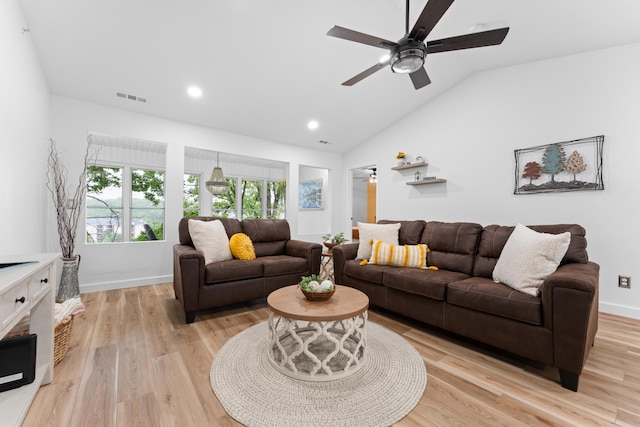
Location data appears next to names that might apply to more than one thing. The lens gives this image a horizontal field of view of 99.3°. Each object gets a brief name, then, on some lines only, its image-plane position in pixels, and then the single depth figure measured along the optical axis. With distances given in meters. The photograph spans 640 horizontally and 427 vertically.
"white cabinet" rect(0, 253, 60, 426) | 1.16
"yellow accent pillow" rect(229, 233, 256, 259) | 3.16
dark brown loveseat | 2.60
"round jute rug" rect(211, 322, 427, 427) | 1.42
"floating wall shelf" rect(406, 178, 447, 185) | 4.17
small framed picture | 6.57
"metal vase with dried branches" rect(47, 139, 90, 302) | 3.01
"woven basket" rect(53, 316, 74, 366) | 1.80
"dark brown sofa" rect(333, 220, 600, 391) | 1.66
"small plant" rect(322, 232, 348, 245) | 4.00
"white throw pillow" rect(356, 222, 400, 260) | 3.23
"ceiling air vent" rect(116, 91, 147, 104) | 3.37
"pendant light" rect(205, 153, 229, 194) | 4.88
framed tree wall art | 2.98
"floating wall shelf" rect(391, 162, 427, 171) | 4.44
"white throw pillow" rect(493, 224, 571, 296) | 1.96
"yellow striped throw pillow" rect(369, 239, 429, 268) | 2.84
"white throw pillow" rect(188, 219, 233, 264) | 2.99
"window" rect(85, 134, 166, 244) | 4.96
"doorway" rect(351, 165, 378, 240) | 8.04
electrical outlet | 2.82
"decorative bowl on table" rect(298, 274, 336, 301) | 1.93
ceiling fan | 1.86
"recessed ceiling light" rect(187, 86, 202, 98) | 3.48
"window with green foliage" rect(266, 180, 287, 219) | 7.22
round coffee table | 1.74
